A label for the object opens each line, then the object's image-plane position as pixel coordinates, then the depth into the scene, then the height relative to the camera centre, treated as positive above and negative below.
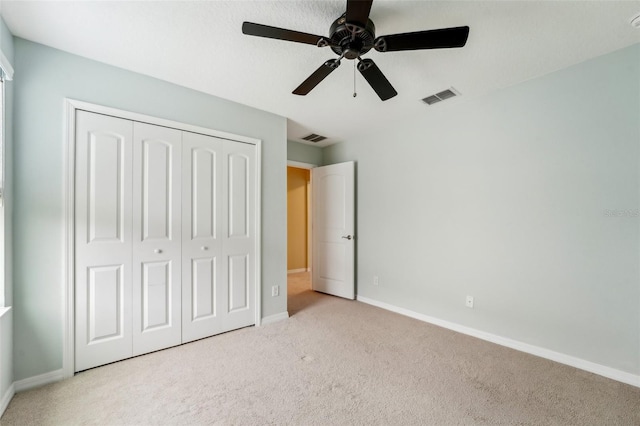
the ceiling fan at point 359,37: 1.46 +1.00
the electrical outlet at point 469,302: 2.91 -0.92
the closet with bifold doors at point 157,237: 2.18 -0.18
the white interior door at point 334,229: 4.09 -0.21
